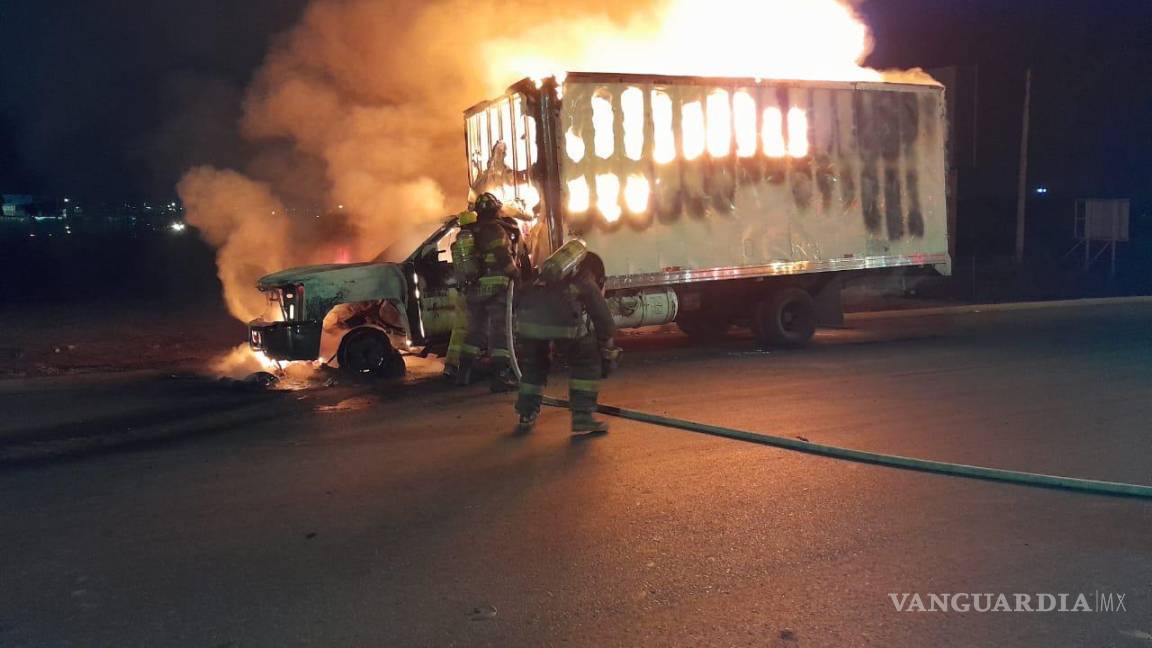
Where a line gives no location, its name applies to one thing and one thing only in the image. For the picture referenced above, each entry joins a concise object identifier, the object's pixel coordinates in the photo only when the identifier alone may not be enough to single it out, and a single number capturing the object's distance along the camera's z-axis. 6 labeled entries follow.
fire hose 5.37
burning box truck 10.00
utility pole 20.34
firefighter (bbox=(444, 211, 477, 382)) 8.88
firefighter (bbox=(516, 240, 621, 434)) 6.96
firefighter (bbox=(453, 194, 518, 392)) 8.81
